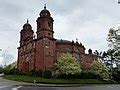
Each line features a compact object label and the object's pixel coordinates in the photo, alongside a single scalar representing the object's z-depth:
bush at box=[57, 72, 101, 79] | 25.68
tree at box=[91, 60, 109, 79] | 29.30
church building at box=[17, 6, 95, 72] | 26.56
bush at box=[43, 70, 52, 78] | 24.63
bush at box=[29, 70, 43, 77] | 25.21
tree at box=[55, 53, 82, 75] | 25.57
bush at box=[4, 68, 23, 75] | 26.74
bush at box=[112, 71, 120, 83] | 32.37
